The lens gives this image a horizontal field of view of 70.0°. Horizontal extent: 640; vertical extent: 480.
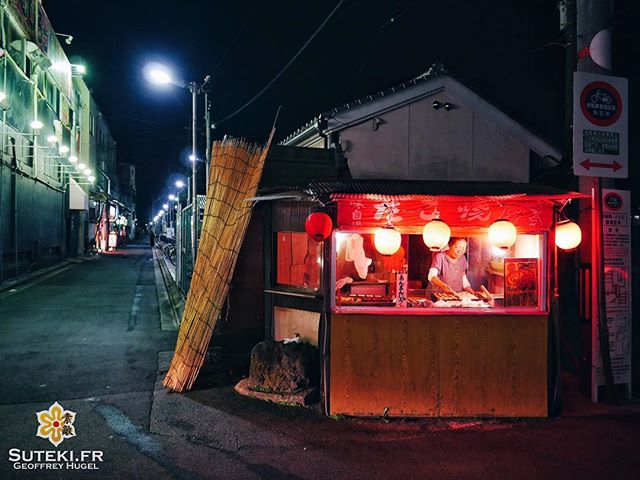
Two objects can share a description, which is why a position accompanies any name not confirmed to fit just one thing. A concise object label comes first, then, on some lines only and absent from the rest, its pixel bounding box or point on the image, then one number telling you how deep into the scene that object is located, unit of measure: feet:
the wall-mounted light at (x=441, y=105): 44.01
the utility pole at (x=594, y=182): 26.53
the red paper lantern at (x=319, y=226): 23.41
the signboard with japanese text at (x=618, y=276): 27.30
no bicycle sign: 26.73
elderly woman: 31.48
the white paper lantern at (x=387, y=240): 24.16
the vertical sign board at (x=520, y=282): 25.54
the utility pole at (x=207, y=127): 59.74
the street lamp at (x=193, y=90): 48.34
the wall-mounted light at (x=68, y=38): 109.38
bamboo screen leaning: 27.86
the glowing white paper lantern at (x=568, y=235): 25.43
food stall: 24.26
